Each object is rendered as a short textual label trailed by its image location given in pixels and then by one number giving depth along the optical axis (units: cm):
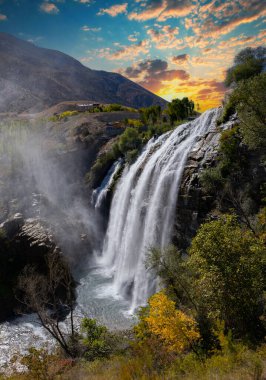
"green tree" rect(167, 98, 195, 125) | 7275
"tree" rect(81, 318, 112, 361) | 2271
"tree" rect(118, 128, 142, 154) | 5719
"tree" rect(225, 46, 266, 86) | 4050
